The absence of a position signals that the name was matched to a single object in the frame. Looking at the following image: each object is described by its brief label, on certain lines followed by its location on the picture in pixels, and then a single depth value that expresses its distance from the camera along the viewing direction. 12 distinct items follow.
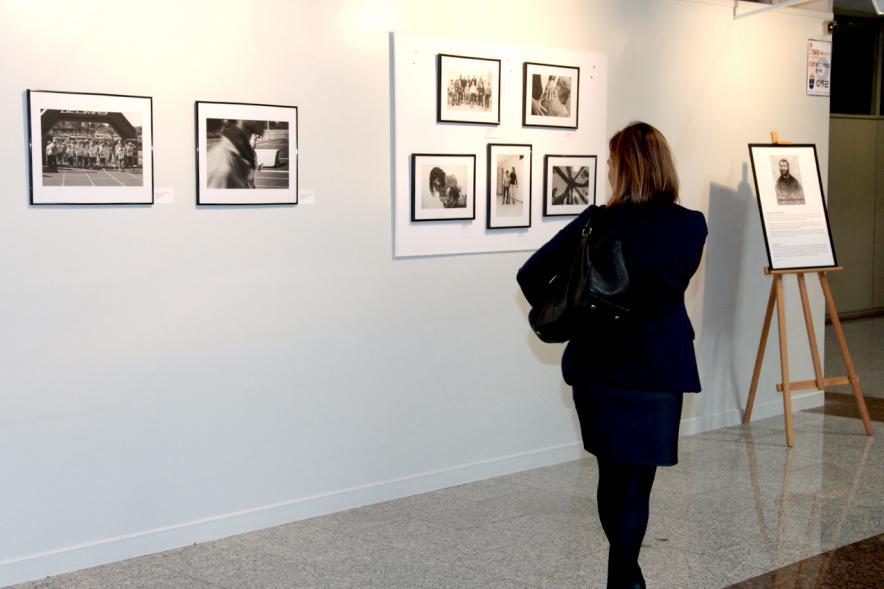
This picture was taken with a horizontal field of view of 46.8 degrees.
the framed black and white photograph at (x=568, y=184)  6.09
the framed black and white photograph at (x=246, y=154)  4.72
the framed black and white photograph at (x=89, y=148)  4.26
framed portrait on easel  6.80
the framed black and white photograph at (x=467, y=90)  5.54
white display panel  5.41
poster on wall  7.65
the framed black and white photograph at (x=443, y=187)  5.50
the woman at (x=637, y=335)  3.48
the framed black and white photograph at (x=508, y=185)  5.82
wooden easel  6.71
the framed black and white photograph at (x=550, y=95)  5.91
